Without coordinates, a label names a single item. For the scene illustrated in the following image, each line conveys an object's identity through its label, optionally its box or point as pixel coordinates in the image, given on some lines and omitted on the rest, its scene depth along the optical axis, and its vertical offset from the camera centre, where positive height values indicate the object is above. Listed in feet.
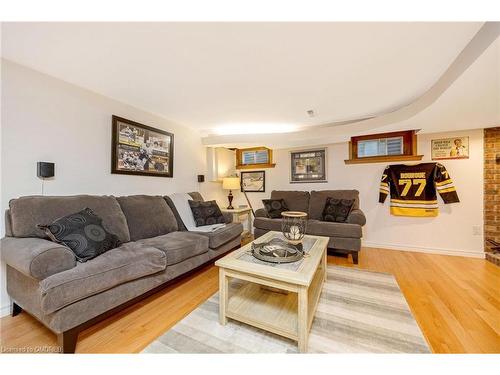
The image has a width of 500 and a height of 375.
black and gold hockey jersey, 10.01 -0.20
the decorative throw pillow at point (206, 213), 9.11 -1.29
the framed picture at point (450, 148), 9.83 +1.80
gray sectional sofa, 3.91 -1.86
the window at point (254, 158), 14.53 +2.07
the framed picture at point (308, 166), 12.92 +1.26
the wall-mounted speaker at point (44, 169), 5.87 +0.52
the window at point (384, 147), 10.69 +2.08
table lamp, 13.42 +0.17
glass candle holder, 6.20 -1.45
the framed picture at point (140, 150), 8.06 +1.64
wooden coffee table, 4.05 -2.99
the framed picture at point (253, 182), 14.73 +0.26
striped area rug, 4.17 -3.38
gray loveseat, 9.07 -1.83
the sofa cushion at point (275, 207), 11.56 -1.28
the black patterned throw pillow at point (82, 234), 4.81 -1.20
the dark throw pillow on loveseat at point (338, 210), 10.06 -1.29
